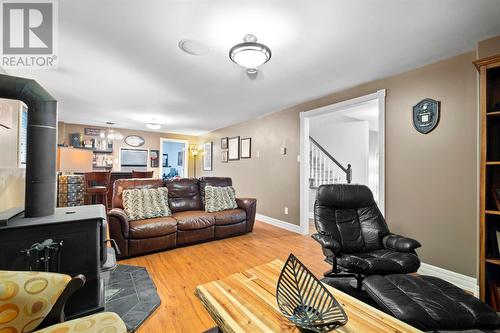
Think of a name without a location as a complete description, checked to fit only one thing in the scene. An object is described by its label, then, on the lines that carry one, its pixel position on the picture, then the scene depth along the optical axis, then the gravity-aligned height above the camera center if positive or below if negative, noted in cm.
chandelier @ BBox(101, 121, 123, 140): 594 +93
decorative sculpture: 95 -68
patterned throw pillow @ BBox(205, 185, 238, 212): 375 -57
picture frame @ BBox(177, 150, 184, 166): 805 +33
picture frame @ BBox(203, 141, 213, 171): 700 +37
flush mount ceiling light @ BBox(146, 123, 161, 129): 540 +105
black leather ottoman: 115 -79
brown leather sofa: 279 -81
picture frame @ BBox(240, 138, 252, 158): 534 +50
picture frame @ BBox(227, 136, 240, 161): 574 +53
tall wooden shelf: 175 +0
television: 664 +24
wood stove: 145 -38
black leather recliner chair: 178 -69
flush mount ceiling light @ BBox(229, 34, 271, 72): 189 +104
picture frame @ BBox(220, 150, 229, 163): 622 +33
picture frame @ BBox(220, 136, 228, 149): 623 +72
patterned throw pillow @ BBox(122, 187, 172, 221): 310 -55
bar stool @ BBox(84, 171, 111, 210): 419 -42
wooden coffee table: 97 -73
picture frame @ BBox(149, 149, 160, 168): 701 +32
